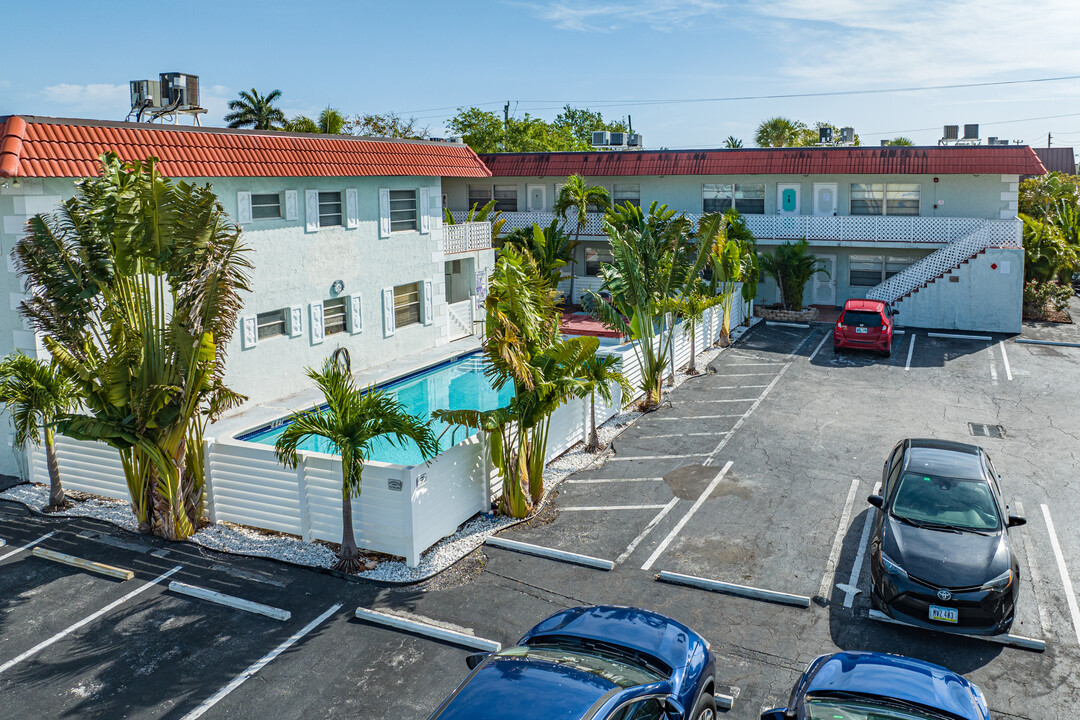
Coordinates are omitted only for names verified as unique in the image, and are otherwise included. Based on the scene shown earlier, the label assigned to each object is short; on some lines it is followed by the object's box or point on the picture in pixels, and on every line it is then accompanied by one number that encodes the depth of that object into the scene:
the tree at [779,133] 50.78
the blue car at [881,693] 6.88
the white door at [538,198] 37.25
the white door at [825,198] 33.44
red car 24.84
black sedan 9.65
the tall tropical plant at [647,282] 18.91
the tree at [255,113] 53.81
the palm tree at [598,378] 13.67
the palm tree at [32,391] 12.66
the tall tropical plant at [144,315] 11.30
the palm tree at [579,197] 32.81
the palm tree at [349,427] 10.92
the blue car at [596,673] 6.31
